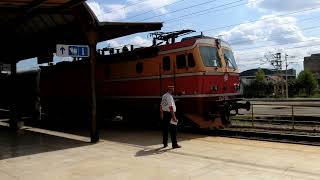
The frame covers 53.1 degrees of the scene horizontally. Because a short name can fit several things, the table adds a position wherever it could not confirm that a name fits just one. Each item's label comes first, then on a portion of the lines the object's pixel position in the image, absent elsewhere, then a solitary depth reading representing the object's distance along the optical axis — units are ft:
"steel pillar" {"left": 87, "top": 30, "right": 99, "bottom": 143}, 32.51
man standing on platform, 28.58
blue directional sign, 31.73
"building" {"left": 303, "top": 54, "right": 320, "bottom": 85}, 272.98
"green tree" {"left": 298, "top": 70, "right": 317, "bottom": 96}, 197.48
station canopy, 31.75
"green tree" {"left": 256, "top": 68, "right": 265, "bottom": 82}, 206.96
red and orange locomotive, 35.95
